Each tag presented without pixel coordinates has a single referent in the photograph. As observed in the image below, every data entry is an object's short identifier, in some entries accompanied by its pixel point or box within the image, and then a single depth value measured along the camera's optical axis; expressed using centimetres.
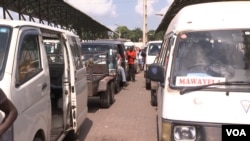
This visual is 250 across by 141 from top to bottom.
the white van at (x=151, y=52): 850
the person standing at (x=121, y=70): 795
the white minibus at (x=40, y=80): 216
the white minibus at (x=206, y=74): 212
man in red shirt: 999
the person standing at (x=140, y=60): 1408
